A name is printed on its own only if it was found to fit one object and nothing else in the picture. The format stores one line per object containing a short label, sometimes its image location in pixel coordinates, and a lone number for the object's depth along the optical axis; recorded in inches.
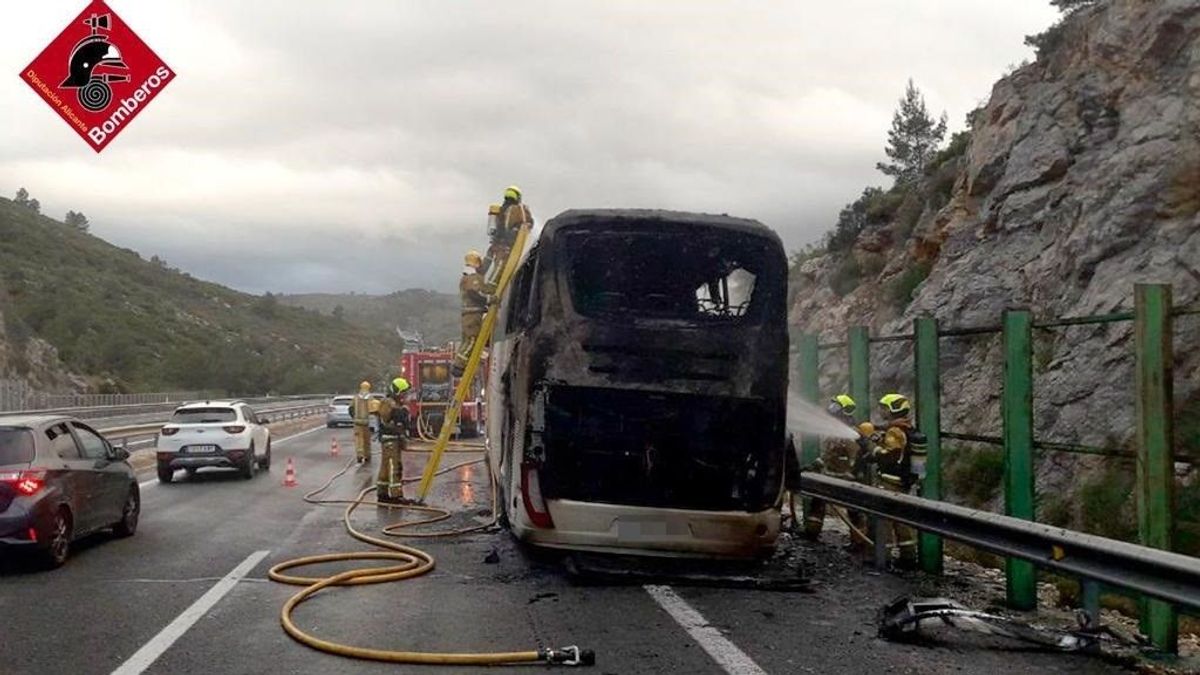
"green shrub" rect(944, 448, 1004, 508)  657.0
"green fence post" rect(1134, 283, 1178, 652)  281.3
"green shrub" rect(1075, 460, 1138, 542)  496.7
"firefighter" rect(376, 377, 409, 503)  601.9
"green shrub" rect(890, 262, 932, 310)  1179.3
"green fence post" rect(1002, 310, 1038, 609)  337.4
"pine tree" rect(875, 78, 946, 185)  1818.4
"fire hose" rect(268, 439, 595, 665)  255.8
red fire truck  1262.3
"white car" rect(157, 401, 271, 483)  759.1
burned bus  359.3
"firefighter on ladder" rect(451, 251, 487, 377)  626.2
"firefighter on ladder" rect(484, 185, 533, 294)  602.5
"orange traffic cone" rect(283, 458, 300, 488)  737.0
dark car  378.0
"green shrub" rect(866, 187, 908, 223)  1475.1
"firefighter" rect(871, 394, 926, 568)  396.8
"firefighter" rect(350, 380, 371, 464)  920.9
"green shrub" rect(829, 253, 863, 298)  1446.9
